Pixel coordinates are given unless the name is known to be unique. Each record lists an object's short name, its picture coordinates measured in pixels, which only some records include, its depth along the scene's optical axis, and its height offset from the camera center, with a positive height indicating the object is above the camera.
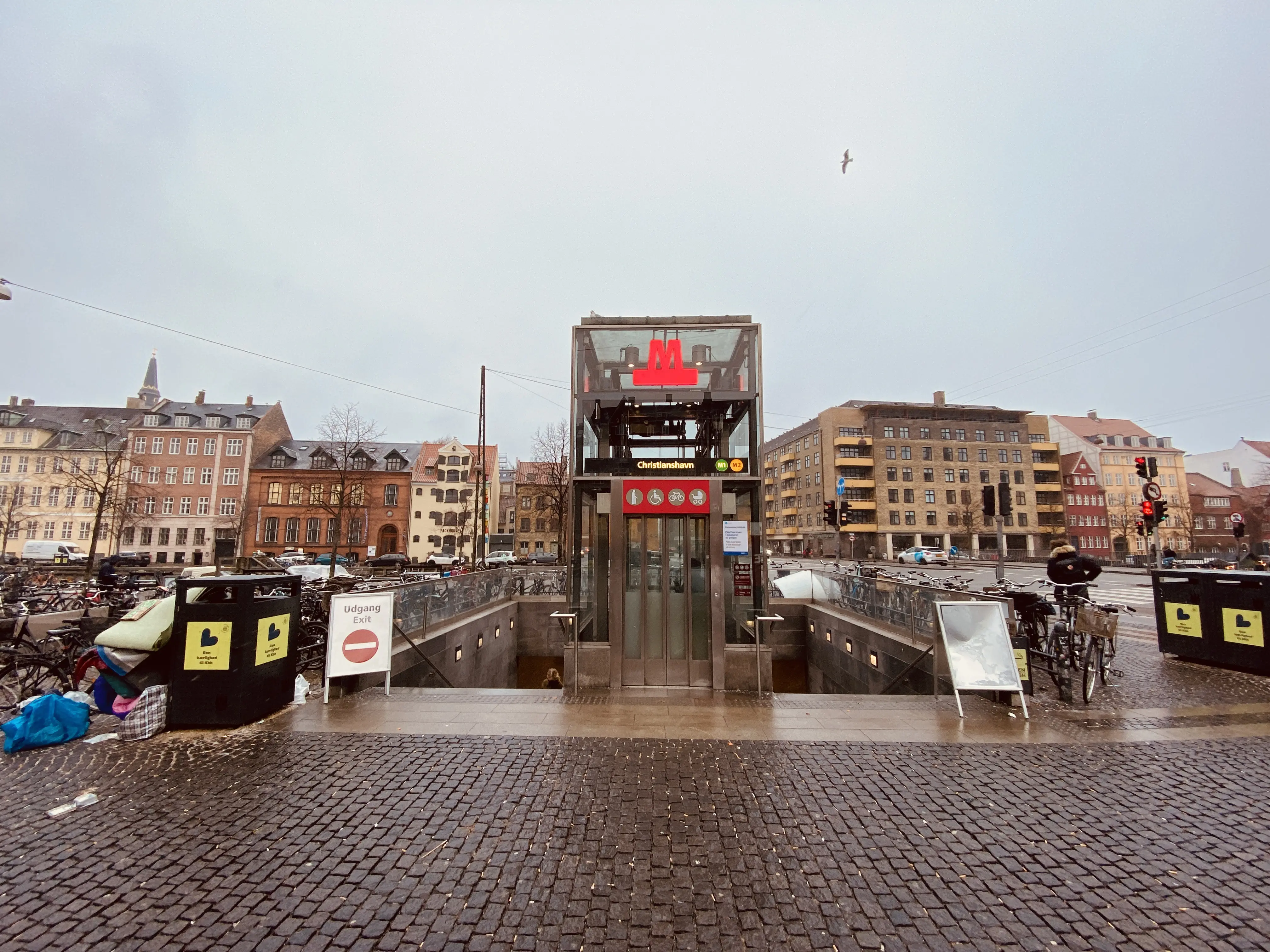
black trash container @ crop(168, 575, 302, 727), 5.36 -1.17
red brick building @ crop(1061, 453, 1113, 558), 68.69 +4.46
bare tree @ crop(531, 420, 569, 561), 27.98 +4.00
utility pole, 21.52 +2.79
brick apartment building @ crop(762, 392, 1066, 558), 63.09 +8.51
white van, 37.16 -0.95
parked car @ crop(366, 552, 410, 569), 41.81 -1.67
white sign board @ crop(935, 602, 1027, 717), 6.17 -1.18
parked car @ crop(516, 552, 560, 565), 43.66 -1.55
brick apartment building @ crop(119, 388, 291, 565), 51.97 +5.84
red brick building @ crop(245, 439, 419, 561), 52.59 +3.44
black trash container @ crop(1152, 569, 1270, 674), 7.93 -1.06
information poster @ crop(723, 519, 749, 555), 7.73 +0.07
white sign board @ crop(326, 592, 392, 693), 6.58 -1.17
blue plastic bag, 4.84 -1.71
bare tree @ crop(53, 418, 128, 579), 31.48 +5.85
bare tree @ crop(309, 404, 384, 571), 33.19 +5.36
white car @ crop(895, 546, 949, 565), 44.01 -1.08
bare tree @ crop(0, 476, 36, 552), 39.12 +2.27
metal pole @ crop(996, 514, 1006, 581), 14.19 -0.24
